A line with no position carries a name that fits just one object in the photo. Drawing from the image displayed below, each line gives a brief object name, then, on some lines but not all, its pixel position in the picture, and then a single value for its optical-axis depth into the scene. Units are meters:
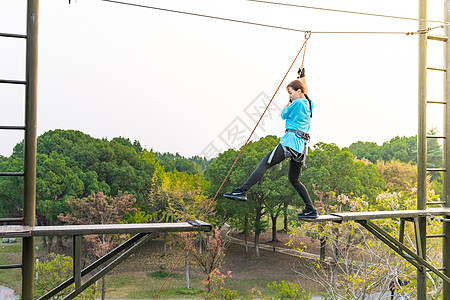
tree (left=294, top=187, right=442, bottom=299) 7.30
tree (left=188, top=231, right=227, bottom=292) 12.24
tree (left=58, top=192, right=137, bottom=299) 13.45
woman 3.40
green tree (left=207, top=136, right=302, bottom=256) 15.55
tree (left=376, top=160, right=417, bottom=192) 17.12
